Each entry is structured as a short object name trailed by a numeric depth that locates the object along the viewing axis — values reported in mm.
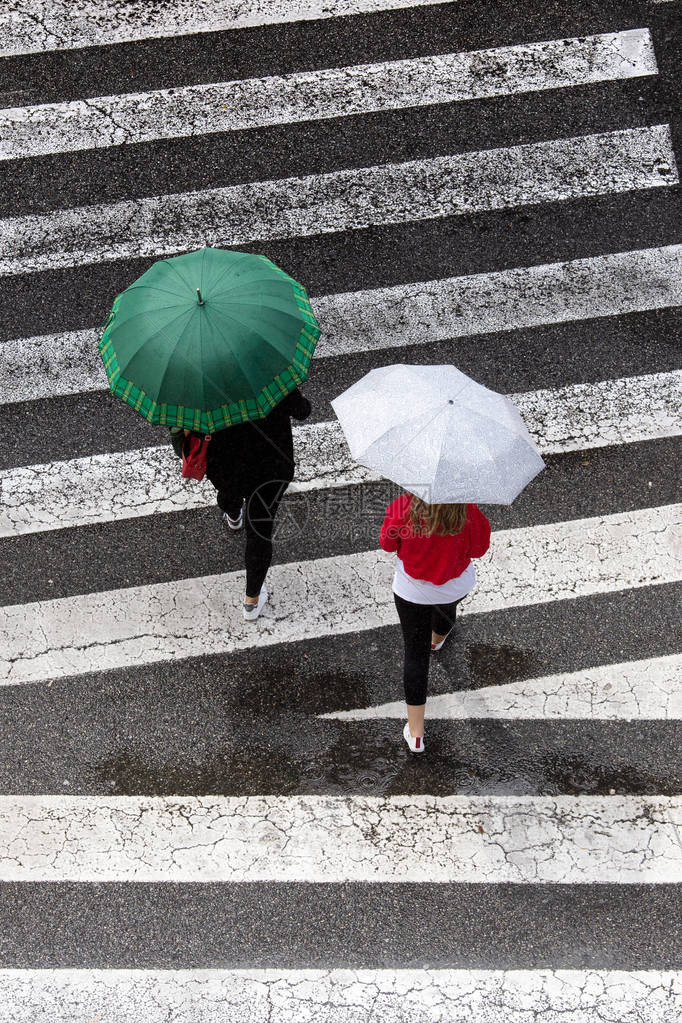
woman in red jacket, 7340
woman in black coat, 8570
